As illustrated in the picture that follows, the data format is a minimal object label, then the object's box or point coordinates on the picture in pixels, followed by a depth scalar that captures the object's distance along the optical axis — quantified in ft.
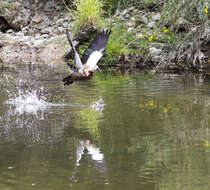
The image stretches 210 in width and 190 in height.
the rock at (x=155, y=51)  74.23
